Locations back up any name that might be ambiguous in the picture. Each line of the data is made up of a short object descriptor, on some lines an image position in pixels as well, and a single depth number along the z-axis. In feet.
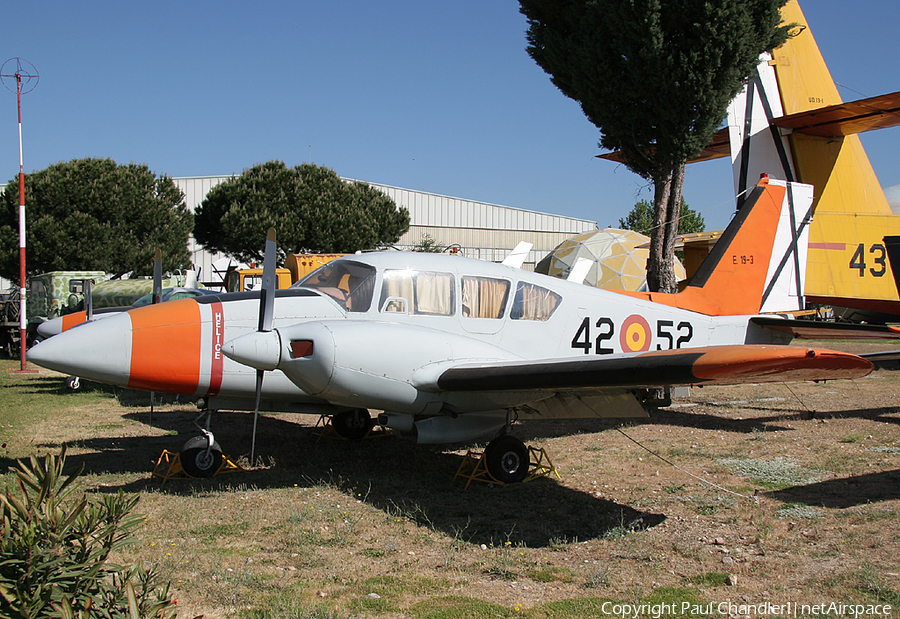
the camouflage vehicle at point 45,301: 72.79
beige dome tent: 76.48
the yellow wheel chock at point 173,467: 22.90
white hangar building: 166.02
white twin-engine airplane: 18.40
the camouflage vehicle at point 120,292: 63.46
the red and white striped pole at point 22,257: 54.60
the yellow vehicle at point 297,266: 58.18
